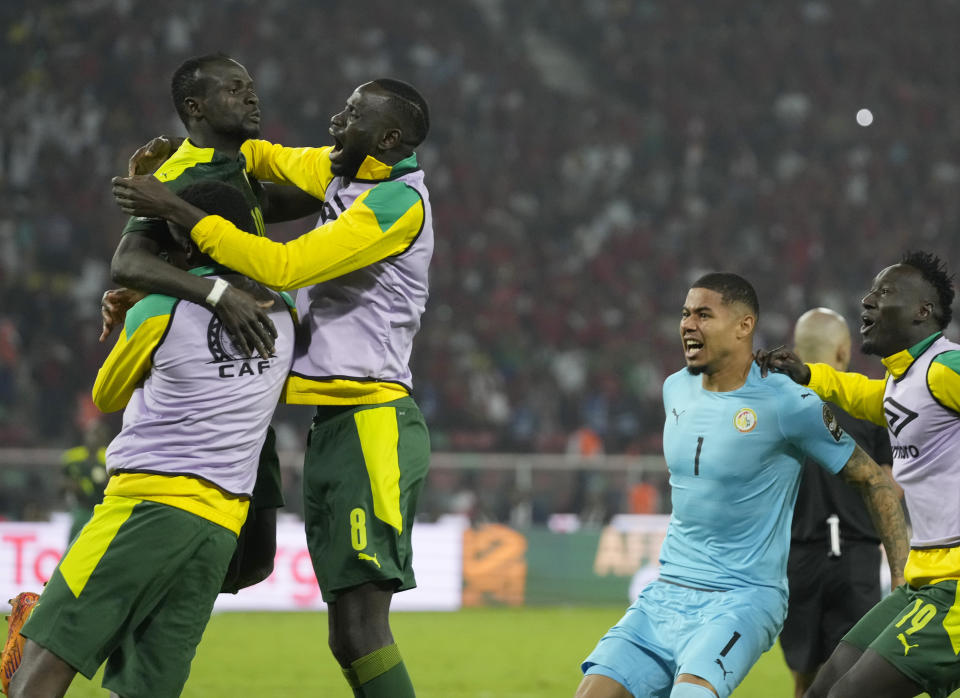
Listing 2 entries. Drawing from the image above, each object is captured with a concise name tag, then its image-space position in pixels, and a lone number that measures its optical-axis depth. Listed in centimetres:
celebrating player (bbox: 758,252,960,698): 955
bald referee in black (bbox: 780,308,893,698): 1370
